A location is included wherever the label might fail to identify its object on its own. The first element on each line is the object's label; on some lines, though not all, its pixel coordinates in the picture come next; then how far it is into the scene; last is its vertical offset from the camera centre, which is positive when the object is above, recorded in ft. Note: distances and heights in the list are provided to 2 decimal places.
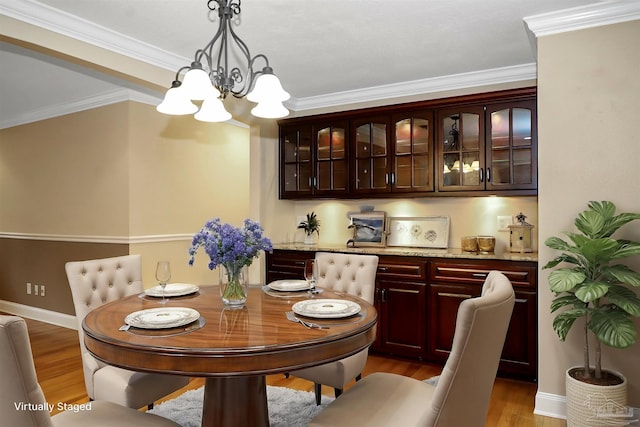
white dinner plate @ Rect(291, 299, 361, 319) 5.85 -1.25
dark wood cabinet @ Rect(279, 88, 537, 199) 11.76 +2.11
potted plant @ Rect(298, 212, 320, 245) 15.35 -0.25
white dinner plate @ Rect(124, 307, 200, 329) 5.35 -1.25
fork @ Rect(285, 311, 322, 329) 5.53 -1.32
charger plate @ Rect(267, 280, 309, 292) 7.83 -1.20
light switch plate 12.73 -0.07
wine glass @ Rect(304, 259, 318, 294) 7.13 -0.83
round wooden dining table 4.63 -1.36
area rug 8.86 -4.00
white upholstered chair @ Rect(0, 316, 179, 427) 3.57 -1.34
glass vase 6.47 -0.96
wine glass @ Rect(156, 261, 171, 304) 7.00 -0.84
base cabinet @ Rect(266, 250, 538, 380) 10.76 -2.29
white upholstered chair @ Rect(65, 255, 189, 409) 6.92 -1.59
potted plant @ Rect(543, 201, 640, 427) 7.57 -1.44
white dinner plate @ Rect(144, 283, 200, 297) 7.39 -1.21
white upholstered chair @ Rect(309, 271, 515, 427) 4.23 -1.74
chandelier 6.59 +2.00
